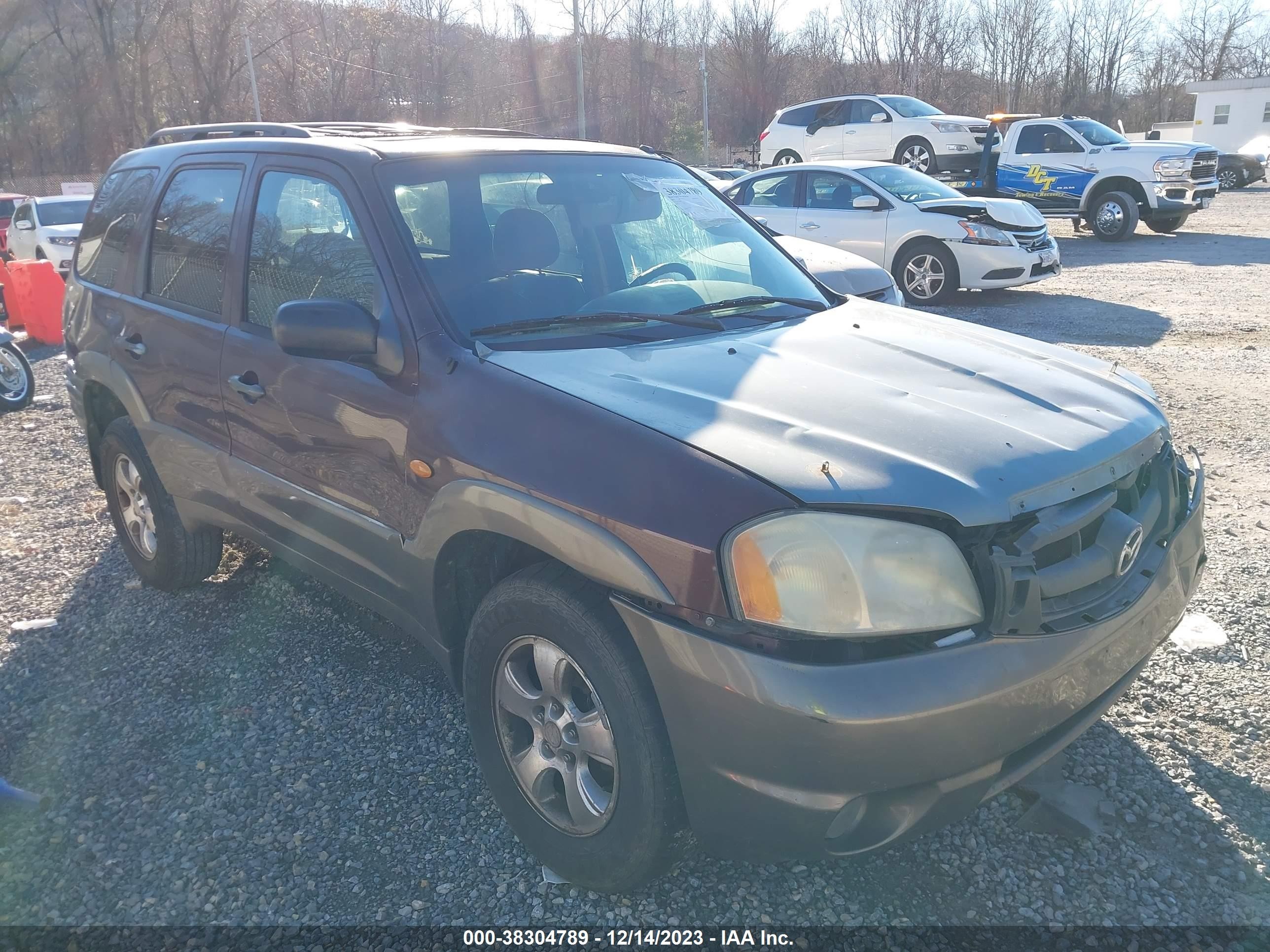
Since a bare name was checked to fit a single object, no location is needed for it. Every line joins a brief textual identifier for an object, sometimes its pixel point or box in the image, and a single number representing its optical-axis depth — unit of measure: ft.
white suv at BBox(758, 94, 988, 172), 60.08
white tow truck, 52.54
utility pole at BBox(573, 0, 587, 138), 116.88
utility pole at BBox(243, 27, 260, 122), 125.49
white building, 143.84
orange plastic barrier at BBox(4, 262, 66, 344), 37.24
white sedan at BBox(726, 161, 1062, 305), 35.94
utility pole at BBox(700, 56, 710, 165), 154.30
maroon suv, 6.49
